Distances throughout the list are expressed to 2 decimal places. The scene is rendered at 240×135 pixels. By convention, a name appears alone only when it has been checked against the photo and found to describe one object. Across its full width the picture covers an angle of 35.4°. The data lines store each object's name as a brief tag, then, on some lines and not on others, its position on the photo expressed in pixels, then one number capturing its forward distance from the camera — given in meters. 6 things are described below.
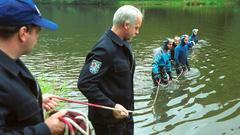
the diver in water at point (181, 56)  13.45
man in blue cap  2.24
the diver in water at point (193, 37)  19.53
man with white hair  3.97
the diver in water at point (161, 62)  11.17
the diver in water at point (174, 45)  14.06
